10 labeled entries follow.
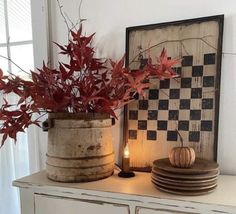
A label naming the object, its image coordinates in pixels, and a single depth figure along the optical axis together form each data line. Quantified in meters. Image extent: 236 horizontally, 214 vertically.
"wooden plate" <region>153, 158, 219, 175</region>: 0.73
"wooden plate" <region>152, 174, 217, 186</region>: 0.73
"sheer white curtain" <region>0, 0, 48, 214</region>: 1.22
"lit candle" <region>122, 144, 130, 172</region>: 0.94
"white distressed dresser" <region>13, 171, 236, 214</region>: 0.70
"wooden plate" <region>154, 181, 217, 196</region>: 0.73
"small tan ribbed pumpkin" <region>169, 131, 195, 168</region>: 0.76
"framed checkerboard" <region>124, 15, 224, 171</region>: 0.92
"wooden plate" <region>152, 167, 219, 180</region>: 0.73
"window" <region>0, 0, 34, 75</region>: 1.29
